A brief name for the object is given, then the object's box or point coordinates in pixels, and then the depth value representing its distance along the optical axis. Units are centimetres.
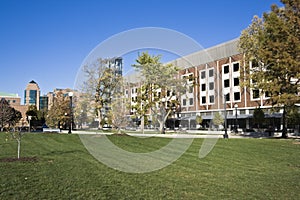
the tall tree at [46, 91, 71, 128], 4941
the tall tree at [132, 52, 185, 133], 3544
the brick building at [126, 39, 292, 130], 5006
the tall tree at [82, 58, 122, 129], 2686
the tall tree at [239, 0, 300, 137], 2183
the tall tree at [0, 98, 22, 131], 4372
